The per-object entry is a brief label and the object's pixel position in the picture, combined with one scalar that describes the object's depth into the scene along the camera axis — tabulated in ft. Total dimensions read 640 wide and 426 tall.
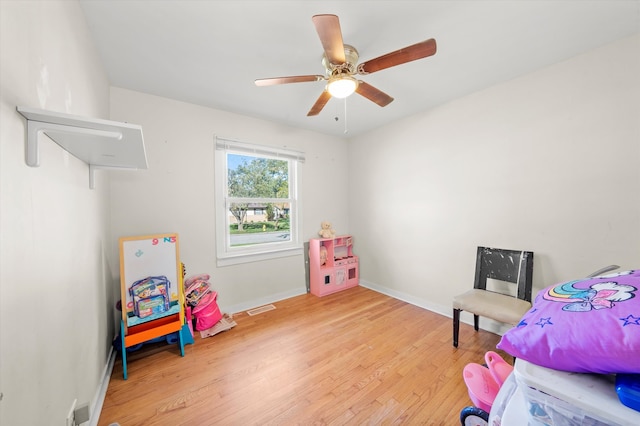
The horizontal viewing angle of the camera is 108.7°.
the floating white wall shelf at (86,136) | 2.54
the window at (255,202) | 9.19
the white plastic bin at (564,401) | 1.56
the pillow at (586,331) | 1.67
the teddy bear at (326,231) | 11.71
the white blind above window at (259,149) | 9.07
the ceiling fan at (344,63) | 4.10
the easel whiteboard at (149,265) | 6.14
